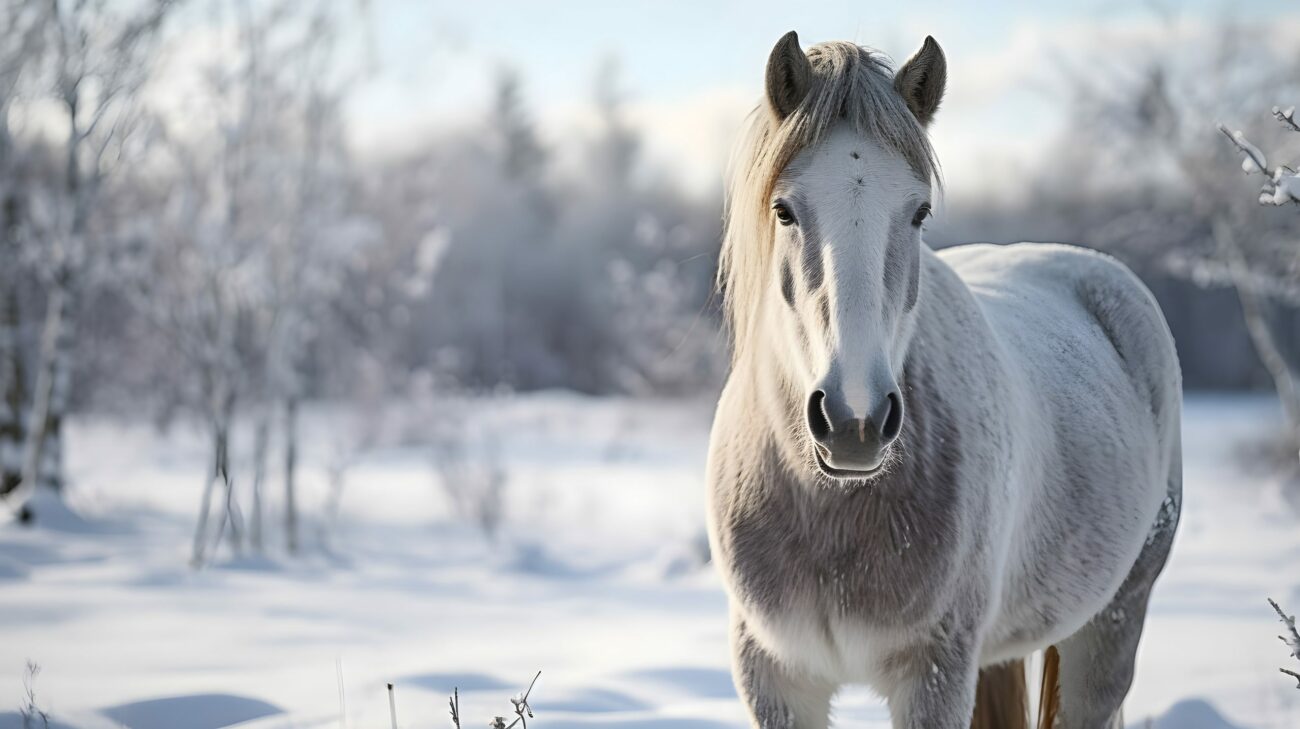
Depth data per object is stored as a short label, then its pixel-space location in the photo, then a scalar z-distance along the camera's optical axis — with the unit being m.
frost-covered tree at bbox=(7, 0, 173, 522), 15.70
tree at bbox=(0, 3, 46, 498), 18.77
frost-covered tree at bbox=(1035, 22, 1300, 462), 20.47
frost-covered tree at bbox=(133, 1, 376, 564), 15.89
